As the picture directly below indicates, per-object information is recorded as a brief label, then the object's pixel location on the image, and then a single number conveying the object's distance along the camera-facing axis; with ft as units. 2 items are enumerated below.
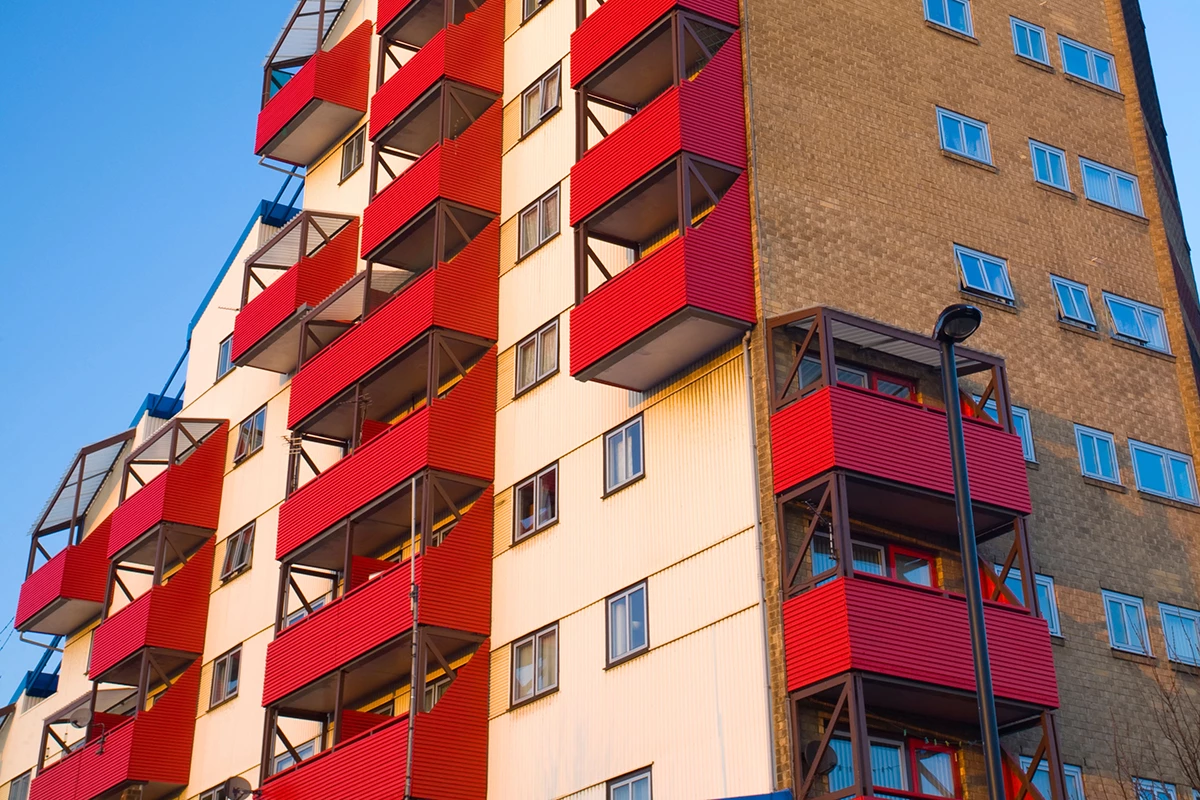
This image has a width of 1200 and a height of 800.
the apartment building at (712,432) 110.63
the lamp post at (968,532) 65.87
